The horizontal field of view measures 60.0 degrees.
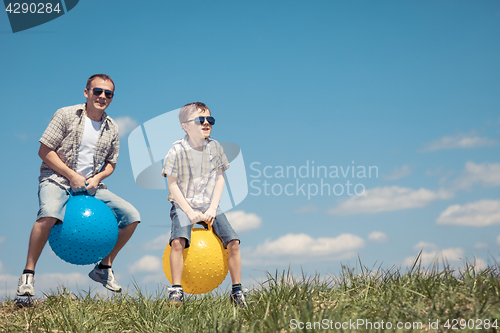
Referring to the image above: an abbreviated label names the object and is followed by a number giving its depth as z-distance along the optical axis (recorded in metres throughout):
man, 6.09
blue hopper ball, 6.11
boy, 5.72
